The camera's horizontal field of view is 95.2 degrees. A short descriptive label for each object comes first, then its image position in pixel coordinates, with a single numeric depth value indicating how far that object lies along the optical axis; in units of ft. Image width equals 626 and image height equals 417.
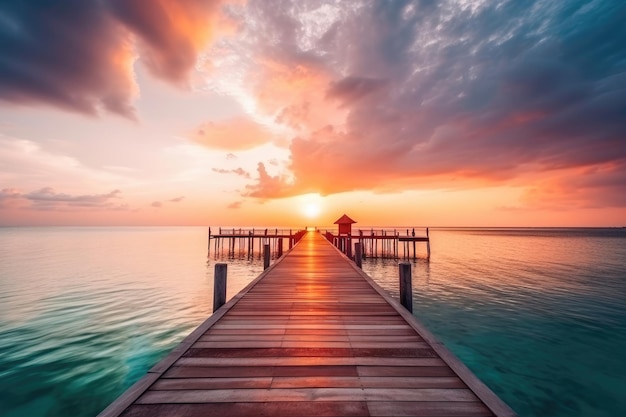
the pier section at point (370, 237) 128.88
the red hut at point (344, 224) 135.54
